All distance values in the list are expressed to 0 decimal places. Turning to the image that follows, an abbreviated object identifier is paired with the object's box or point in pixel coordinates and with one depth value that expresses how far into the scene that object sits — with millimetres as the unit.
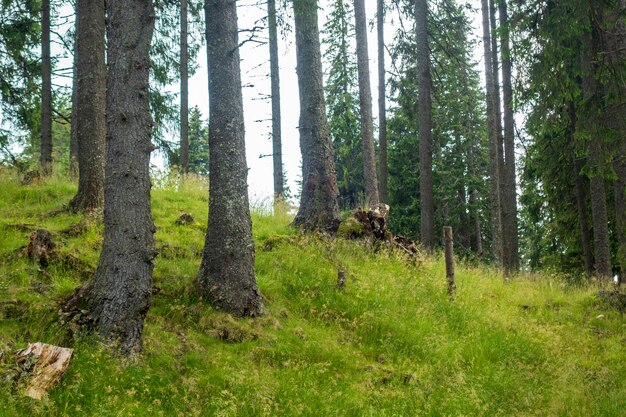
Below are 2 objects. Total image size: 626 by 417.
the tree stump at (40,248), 7203
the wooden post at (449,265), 9708
